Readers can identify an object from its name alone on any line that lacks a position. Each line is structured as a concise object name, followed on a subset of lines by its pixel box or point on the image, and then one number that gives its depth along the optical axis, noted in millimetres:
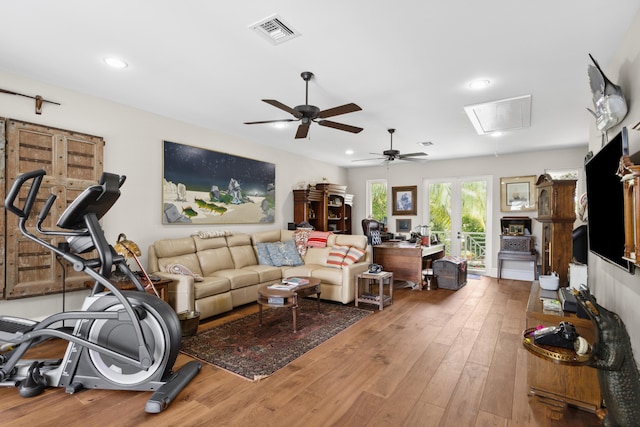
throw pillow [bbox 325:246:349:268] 4988
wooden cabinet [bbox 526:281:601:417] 2045
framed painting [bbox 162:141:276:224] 4586
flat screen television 1847
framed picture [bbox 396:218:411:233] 7962
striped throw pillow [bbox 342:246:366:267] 4934
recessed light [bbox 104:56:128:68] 2869
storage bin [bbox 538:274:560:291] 2932
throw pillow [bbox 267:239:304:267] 5311
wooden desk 5609
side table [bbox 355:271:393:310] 4430
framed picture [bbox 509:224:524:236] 6342
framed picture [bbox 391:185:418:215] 7871
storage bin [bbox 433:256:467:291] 5633
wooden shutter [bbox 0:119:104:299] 3129
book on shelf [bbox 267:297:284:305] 3447
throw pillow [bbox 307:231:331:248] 5613
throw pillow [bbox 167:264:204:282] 3967
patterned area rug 2791
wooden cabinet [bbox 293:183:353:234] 6738
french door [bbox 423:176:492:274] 7113
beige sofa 3859
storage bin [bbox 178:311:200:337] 3344
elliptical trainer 2248
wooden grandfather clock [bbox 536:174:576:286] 3275
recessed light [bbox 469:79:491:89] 3240
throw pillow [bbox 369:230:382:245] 5832
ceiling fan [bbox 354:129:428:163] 5195
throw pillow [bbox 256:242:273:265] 5289
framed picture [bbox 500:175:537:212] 6570
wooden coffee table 3447
